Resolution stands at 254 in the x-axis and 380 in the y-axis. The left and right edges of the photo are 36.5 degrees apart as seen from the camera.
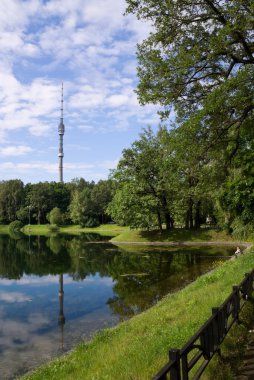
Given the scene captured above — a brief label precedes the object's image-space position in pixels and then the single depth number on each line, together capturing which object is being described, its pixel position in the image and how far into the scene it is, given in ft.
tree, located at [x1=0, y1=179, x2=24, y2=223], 427.33
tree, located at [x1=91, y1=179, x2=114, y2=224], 370.12
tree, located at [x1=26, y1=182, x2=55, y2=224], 415.85
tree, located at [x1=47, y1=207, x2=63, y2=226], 367.66
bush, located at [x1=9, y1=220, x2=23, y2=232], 386.56
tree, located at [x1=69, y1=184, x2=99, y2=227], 355.56
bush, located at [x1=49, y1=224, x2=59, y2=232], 355.56
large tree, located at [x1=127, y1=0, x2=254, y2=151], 45.60
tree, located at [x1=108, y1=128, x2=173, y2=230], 176.86
